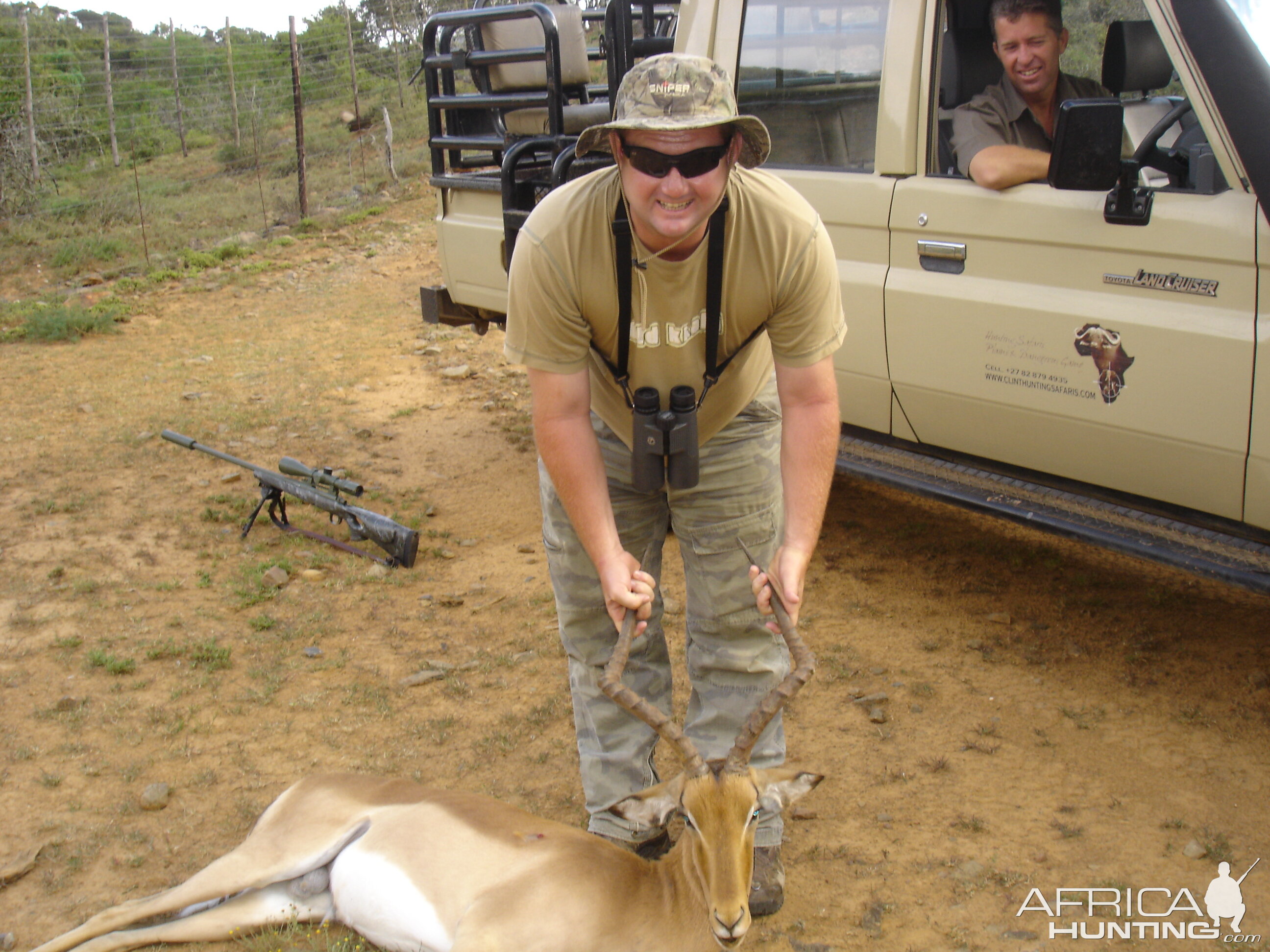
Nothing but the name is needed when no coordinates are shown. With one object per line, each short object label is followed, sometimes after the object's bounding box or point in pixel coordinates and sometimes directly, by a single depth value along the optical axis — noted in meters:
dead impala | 2.60
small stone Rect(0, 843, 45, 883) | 3.25
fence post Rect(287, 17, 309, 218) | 13.47
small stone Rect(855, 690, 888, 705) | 4.11
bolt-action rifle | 5.26
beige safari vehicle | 3.29
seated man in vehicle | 3.75
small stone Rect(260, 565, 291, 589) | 5.13
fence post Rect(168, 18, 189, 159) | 16.25
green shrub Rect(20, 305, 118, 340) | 9.77
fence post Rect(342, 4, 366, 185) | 17.50
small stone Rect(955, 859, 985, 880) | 3.18
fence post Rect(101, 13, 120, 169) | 14.62
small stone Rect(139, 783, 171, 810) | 3.57
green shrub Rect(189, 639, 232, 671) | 4.42
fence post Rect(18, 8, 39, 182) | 13.38
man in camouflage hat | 2.62
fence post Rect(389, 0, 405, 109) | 19.48
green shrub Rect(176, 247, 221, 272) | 12.09
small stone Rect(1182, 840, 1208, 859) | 3.19
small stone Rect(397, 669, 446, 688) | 4.35
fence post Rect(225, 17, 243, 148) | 16.71
